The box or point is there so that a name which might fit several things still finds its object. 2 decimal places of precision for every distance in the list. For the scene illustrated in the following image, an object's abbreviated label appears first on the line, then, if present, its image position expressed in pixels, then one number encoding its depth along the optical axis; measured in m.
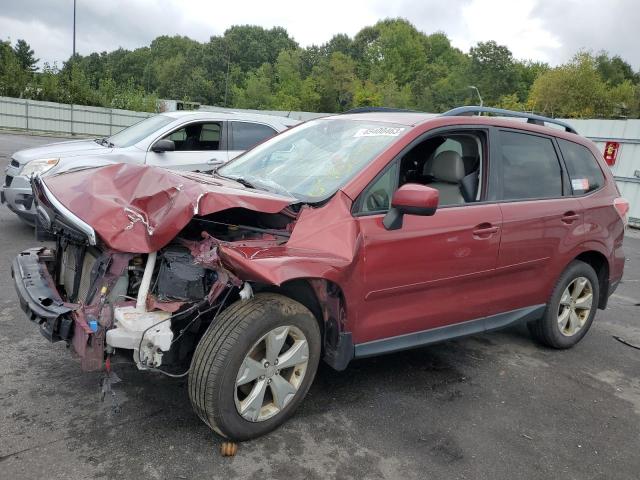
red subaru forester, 2.79
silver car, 6.75
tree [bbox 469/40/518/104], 71.00
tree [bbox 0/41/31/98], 29.55
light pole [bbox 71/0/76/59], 32.06
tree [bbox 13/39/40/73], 71.56
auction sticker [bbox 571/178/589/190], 4.53
